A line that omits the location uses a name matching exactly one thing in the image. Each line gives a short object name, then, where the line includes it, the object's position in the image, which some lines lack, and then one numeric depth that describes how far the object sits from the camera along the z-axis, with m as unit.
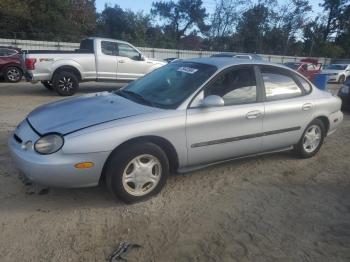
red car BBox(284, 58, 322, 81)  21.05
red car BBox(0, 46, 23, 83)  14.59
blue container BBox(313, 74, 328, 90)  15.16
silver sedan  3.69
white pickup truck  11.04
